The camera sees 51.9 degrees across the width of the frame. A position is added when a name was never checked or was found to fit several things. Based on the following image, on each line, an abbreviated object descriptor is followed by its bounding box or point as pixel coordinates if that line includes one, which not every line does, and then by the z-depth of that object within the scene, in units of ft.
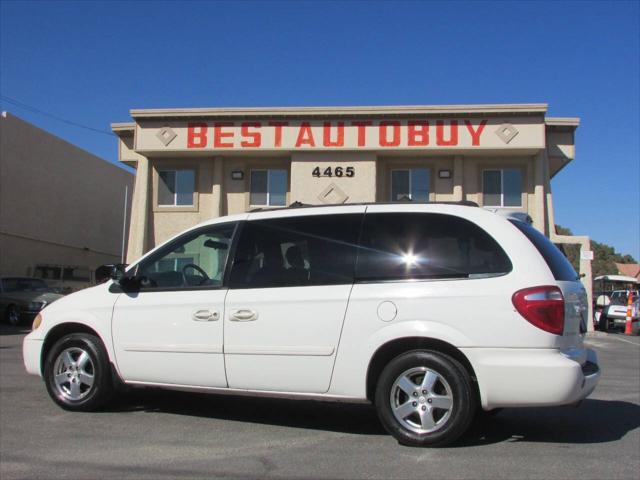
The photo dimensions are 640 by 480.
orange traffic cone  74.23
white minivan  16.11
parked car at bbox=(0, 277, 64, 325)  65.10
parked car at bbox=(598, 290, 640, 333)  76.02
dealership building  70.13
